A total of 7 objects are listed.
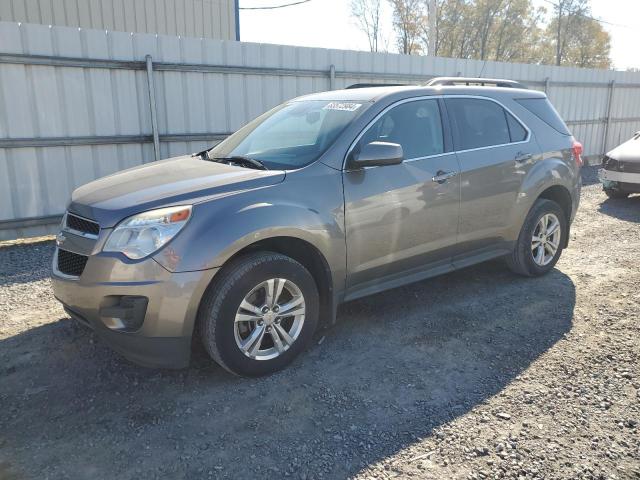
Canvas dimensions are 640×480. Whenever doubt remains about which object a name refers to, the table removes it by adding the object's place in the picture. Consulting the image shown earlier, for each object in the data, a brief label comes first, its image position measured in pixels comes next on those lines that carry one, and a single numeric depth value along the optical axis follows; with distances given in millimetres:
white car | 8633
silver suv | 2949
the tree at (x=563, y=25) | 44969
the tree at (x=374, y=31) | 44219
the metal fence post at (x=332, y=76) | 8750
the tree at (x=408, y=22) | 41719
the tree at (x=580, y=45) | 48178
